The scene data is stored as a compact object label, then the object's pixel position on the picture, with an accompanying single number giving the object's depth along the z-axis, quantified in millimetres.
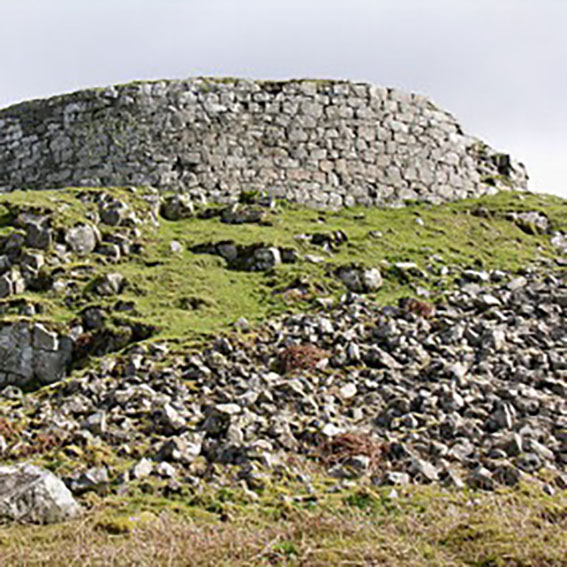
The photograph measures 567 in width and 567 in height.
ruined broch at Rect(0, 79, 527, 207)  18141
